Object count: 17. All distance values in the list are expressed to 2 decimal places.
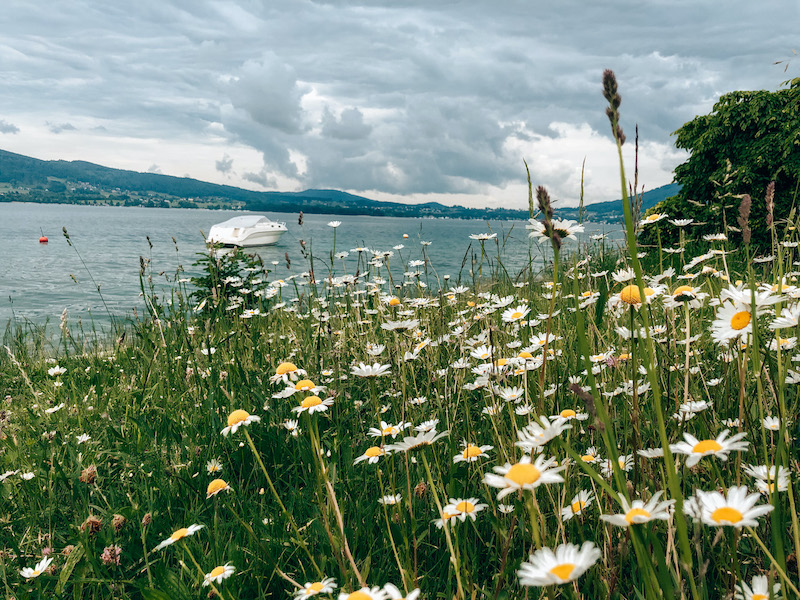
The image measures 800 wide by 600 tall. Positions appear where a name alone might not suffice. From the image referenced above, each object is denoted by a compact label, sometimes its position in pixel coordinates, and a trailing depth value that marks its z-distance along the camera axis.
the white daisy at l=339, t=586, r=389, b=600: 0.78
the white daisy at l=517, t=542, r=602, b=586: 0.54
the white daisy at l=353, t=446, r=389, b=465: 1.37
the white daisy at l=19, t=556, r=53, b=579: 1.38
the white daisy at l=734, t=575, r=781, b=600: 0.77
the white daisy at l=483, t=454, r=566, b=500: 0.68
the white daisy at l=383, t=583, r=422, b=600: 0.68
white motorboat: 30.06
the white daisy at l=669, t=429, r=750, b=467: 0.71
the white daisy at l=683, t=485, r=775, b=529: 0.65
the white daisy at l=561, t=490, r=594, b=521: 1.16
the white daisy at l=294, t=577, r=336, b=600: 0.96
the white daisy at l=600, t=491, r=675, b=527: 0.66
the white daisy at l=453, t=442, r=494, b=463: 1.31
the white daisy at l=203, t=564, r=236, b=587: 1.11
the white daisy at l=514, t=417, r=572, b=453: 0.76
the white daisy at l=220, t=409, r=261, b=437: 1.39
